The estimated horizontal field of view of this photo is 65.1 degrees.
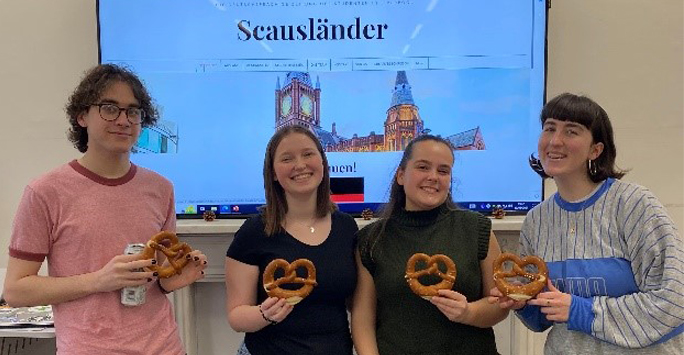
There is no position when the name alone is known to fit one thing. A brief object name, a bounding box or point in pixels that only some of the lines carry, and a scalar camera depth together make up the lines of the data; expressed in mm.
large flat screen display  2709
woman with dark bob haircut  1579
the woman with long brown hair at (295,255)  1784
